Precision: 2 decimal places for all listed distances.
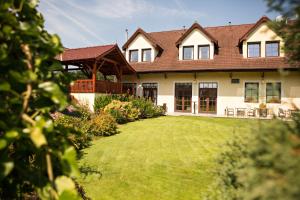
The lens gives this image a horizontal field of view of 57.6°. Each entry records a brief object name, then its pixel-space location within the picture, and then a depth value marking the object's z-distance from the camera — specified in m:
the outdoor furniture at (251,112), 22.61
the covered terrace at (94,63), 20.92
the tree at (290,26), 2.66
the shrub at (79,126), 11.73
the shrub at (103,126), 14.12
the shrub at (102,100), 20.23
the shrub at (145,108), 20.83
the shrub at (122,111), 17.69
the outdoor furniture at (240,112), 23.63
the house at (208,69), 23.44
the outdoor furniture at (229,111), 24.38
